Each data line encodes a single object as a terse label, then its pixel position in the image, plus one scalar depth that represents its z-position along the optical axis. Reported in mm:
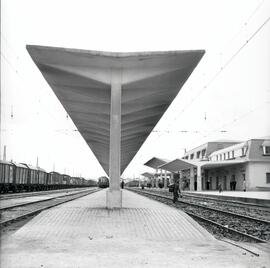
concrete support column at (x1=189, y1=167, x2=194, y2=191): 53047
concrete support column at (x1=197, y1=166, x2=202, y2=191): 49953
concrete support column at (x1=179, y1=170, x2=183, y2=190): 65475
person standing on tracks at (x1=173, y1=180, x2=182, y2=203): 24441
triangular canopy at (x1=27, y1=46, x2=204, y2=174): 13039
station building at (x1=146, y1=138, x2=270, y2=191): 46312
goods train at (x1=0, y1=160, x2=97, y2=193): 37281
